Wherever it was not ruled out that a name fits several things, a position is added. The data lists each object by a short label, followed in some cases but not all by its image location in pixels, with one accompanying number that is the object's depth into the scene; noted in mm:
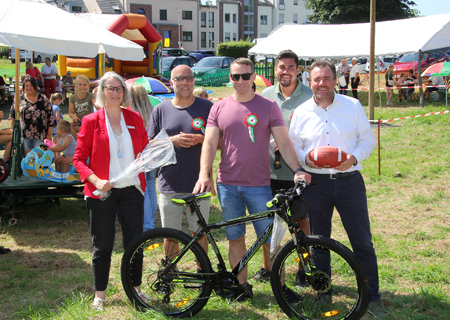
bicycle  3346
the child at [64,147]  6405
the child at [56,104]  8664
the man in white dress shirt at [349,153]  3586
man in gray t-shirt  4000
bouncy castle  18797
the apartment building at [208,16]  63700
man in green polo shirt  4141
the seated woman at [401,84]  18547
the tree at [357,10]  39666
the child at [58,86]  18656
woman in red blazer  3650
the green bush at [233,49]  41812
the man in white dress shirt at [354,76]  18859
